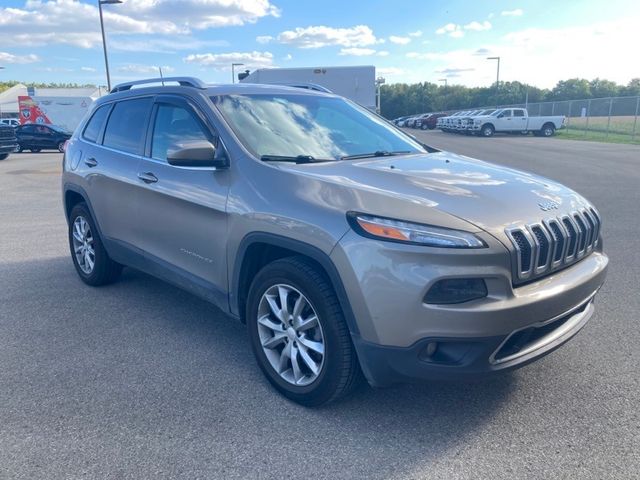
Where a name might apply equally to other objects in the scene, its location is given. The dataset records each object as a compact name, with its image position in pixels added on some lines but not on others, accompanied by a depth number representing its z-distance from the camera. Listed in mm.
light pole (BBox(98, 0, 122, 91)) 22312
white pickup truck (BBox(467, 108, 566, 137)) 37031
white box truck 19250
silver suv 2648
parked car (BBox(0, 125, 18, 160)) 21500
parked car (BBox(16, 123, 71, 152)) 26828
